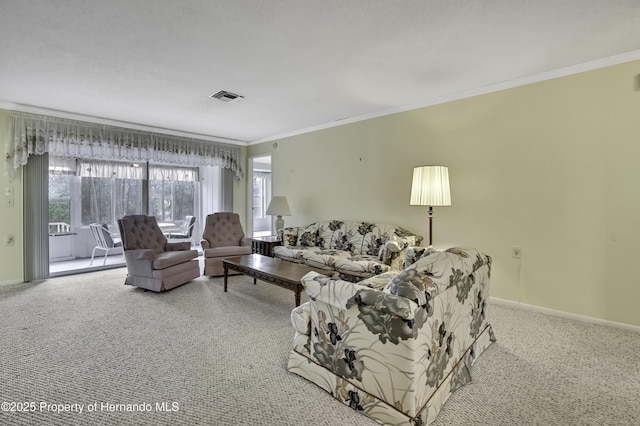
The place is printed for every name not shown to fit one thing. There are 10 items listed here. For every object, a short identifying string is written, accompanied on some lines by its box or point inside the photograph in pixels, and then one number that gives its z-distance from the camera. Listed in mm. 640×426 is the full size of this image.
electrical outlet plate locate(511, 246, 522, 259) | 3310
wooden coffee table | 3059
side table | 4883
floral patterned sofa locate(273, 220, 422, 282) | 3658
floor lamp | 3375
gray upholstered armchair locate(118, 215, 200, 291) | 3828
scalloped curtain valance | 4168
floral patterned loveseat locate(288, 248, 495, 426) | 1522
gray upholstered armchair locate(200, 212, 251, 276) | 4547
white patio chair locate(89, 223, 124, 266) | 5082
